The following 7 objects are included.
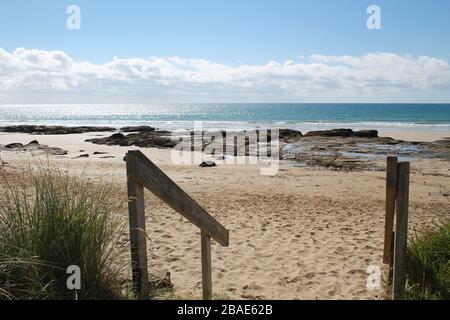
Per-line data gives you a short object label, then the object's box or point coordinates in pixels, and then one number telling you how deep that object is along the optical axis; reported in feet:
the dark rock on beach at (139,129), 133.04
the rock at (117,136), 96.27
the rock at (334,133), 104.99
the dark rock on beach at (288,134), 105.91
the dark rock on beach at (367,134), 102.45
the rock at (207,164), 58.29
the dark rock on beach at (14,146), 79.27
